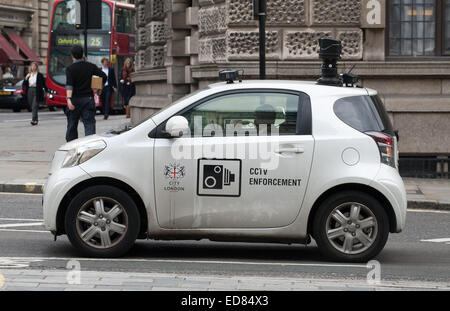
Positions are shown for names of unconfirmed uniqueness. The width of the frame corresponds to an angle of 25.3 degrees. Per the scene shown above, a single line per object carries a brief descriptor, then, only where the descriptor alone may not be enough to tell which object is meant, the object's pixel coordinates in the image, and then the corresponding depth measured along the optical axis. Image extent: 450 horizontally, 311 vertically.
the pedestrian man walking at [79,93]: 15.74
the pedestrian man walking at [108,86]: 30.57
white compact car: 8.41
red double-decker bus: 36.12
